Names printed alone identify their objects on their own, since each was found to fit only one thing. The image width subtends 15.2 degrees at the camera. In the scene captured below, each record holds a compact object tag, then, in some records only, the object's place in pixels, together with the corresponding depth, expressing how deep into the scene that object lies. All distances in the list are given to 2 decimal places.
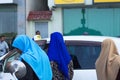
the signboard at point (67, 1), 22.38
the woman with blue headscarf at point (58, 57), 6.80
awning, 22.92
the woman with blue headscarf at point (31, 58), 5.46
